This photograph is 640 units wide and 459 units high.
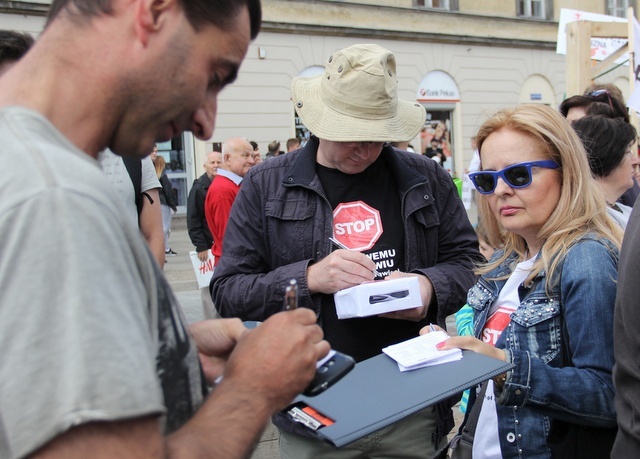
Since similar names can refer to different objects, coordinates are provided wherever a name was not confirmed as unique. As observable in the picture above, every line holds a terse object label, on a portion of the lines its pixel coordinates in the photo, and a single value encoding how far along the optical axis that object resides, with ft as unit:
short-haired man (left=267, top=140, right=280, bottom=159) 36.76
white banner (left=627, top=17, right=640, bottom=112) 17.47
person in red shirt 19.40
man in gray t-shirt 2.74
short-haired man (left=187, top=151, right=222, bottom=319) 23.90
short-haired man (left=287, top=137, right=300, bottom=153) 35.45
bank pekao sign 63.93
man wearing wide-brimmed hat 8.13
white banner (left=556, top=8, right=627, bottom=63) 26.61
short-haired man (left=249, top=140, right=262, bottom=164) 24.71
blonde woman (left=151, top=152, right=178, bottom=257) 34.83
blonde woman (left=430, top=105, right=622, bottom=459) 6.24
